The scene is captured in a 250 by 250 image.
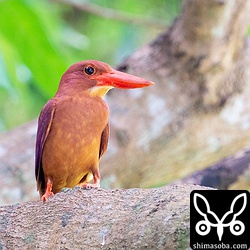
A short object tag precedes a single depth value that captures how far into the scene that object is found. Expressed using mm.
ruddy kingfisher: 6785
